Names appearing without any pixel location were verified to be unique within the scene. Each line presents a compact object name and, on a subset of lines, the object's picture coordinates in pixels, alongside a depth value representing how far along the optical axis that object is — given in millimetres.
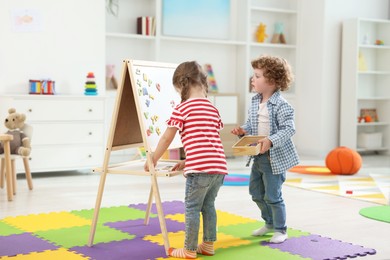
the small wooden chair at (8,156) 4617
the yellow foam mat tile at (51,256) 3007
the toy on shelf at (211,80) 7934
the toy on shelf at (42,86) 5953
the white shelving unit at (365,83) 8055
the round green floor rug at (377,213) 4134
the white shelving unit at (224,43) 7359
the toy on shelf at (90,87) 6137
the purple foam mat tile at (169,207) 4238
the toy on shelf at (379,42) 8406
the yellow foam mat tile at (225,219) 3908
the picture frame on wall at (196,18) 7566
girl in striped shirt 3016
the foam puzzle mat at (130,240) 3119
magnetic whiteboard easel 3229
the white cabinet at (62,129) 5770
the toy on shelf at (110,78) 7215
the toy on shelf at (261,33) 8234
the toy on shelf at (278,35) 8391
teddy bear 4965
